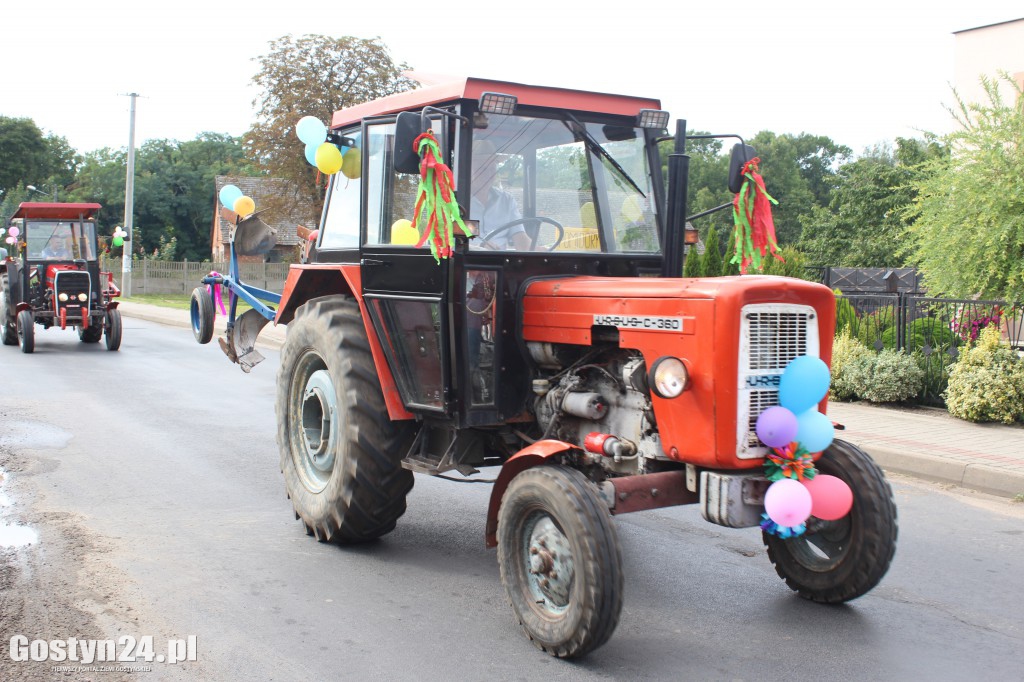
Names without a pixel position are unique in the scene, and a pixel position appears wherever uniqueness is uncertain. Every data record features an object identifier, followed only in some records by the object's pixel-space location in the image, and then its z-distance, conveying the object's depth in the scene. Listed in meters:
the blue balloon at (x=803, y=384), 4.19
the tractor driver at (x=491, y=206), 5.16
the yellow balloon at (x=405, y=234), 5.30
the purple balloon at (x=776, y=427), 4.12
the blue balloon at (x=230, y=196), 7.45
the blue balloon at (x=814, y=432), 4.24
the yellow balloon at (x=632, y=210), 5.57
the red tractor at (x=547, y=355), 4.18
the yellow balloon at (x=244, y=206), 7.39
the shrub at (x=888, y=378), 10.66
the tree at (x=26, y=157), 70.56
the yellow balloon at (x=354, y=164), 5.98
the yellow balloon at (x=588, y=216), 5.48
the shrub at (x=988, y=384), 9.41
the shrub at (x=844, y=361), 11.16
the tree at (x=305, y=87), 33.53
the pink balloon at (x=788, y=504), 4.04
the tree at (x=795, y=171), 62.56
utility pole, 35.92
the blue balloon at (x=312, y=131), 5.88
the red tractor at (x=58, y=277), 17.41
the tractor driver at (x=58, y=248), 18.09
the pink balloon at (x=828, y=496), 4.24
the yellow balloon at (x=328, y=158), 5.82
